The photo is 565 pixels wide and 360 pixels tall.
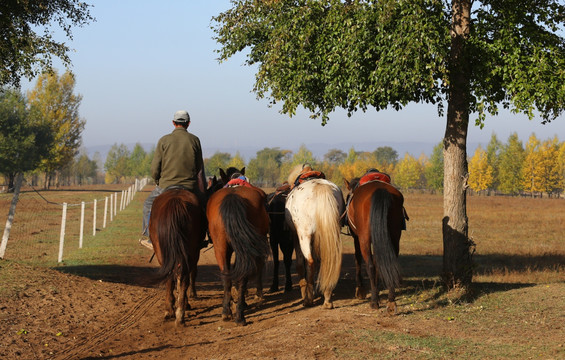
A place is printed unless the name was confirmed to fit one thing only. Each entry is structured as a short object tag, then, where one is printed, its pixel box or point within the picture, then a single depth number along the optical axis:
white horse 9.15
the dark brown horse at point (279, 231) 11.09
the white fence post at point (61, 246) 15.44
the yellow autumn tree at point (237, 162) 149.25
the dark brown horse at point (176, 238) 7.98
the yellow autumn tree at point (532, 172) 88.88
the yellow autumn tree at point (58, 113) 67.25
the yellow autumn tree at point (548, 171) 88.94
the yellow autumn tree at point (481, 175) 98.44
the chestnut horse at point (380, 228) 8.33
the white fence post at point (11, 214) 14.79
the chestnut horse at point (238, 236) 8.03
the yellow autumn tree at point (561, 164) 92.43
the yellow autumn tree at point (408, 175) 123.75
